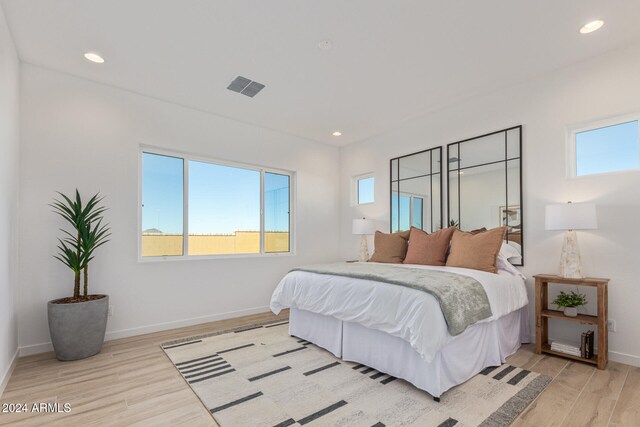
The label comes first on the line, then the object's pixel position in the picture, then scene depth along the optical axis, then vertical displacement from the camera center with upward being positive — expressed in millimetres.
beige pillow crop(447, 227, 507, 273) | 2975 -303
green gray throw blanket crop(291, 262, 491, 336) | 2113 -496
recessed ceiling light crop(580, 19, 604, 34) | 2434 +1506
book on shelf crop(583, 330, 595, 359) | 2644 -1050
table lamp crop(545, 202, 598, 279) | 2602 -39
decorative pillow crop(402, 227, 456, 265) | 3424 -322
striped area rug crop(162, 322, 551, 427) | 1901 -1202
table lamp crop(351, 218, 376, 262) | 4777 -168
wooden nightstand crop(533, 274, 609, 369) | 2547 -837
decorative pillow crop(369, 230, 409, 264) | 3871 -355
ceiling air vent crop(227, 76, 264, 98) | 3354 +1449
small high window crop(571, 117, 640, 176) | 2729 +648
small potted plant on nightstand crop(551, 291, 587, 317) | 2752 -723
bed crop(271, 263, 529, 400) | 2098 -840
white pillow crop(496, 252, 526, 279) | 3064 -457
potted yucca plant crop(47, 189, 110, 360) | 2756 -747
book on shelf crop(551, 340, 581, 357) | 2701 -1116
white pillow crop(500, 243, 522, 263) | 3246 -347
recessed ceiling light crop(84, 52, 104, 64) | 2857 +1470
